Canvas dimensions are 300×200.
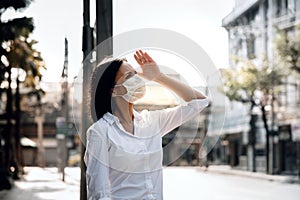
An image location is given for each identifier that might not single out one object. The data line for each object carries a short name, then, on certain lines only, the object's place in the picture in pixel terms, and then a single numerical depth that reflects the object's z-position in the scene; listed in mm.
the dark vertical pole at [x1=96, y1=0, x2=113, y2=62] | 5003
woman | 3289
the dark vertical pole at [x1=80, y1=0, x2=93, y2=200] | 4989
